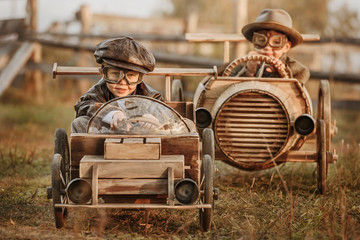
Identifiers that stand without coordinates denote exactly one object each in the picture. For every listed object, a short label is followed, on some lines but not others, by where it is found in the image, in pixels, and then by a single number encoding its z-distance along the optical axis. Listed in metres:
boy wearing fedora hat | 5.71
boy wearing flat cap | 4.23
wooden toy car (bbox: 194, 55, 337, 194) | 5.10
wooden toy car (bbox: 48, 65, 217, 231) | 3.43
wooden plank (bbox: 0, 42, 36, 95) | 10.48
